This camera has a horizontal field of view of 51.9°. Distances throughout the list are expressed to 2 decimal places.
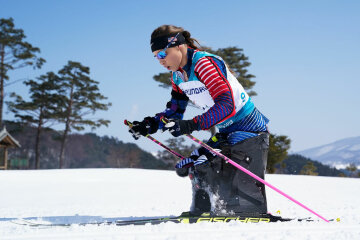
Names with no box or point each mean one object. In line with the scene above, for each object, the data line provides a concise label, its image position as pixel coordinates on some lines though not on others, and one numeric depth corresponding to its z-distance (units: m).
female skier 3.59
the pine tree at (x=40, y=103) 33.28
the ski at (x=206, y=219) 3.64
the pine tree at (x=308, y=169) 33.03
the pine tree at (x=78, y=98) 33.47
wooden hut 27.20
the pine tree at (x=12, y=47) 31.28
